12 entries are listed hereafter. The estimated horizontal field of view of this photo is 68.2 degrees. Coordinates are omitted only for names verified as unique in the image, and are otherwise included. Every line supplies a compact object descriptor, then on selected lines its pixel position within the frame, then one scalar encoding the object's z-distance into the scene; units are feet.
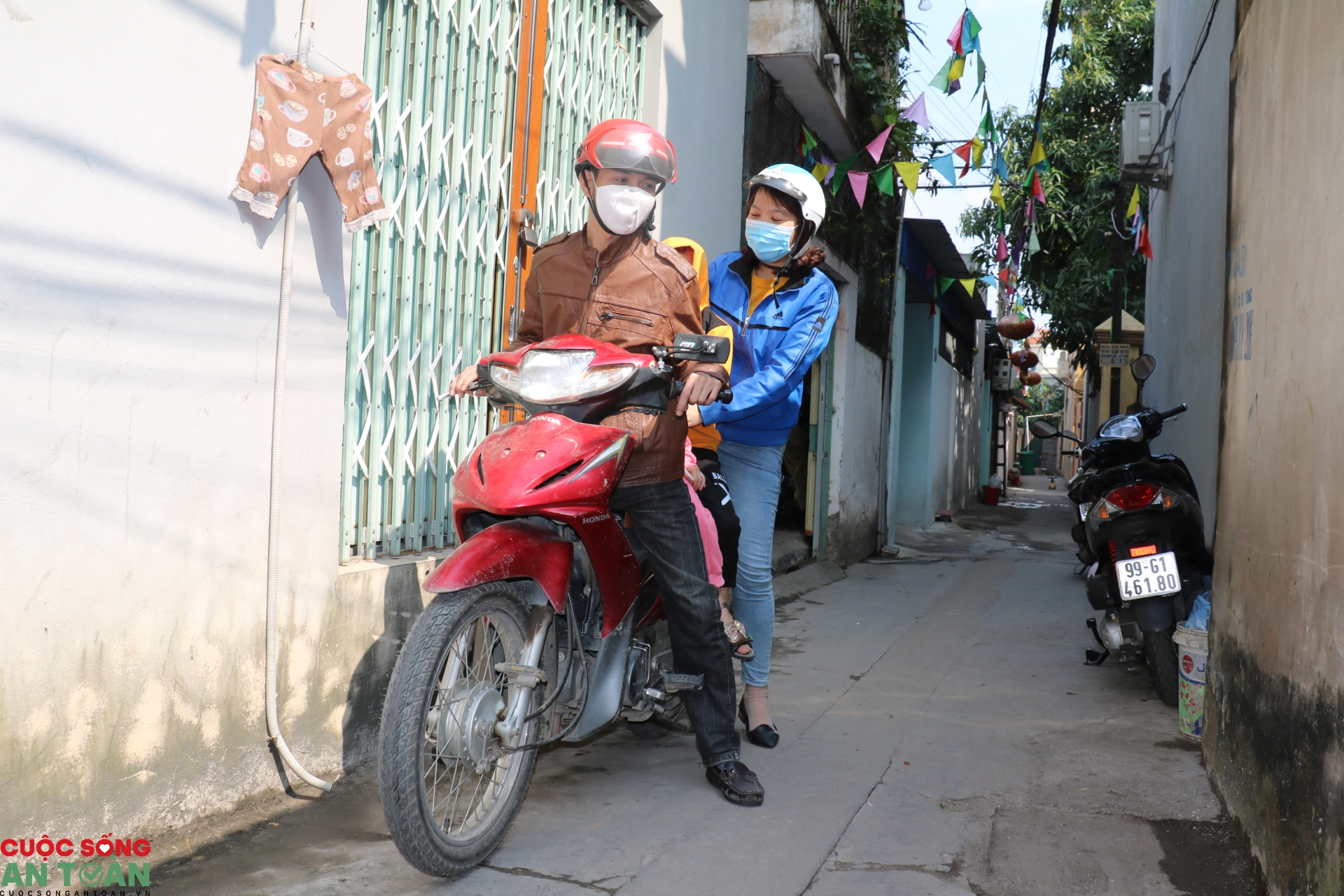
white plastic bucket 11.09
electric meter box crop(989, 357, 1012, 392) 74.18
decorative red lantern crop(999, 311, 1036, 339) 54.19
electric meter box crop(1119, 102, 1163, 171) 23.72
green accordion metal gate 9.71
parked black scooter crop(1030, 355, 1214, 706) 12.77
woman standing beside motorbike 9.67
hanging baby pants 7.94
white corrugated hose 8.11
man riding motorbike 8.14
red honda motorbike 6.59
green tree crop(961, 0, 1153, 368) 47.19
